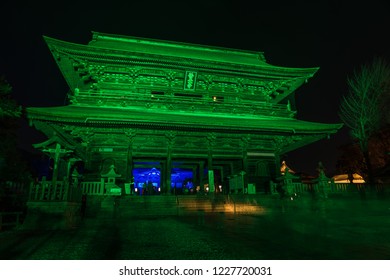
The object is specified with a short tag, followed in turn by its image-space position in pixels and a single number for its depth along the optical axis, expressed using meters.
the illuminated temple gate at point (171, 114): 14.14
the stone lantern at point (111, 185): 11.59
